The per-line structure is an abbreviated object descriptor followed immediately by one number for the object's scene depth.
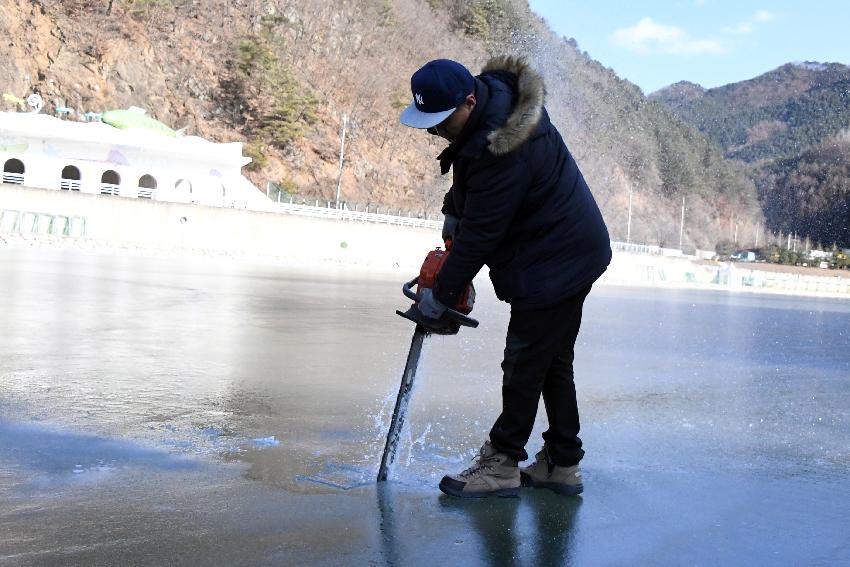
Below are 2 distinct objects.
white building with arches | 38.97
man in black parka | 2.71
